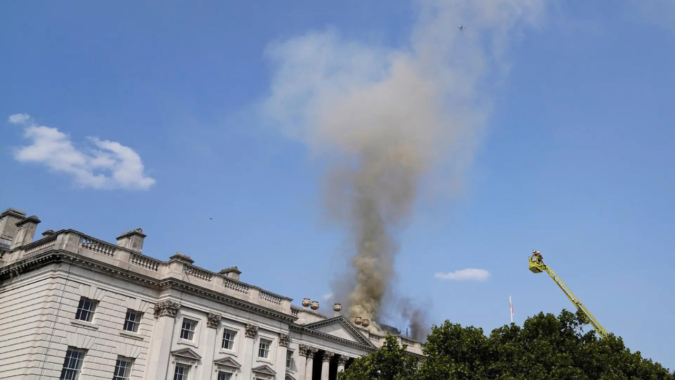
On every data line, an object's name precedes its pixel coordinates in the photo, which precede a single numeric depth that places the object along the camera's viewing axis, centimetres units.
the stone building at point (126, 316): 3253
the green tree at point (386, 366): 3831
